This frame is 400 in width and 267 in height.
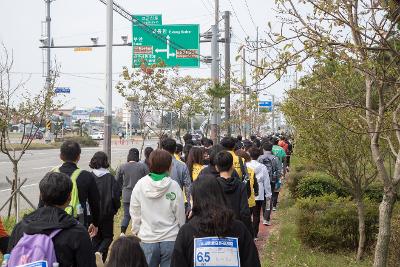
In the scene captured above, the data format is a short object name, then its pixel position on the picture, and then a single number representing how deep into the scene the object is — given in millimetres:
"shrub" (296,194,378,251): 8094
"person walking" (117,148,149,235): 7848
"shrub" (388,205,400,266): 6824
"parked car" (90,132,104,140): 70662
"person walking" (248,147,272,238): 8875
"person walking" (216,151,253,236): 5023
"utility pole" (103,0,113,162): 11541
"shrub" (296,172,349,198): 11266
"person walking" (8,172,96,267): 3031
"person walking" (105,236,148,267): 2826
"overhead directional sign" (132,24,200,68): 19094
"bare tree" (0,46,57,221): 9298
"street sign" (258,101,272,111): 35925
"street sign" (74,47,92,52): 21500
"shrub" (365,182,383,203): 10148
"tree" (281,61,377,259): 7016
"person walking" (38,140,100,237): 4941
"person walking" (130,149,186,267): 4773
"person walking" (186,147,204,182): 7453
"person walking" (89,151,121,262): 6410
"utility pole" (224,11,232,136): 17844
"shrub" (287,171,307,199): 12895
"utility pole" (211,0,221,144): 17172
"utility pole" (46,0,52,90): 29289
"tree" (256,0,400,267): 4168
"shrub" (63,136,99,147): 50662
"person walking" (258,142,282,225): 10610
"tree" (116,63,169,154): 16078
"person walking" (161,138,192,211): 6574
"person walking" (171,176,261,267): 3223
